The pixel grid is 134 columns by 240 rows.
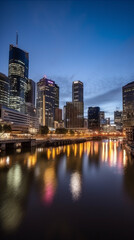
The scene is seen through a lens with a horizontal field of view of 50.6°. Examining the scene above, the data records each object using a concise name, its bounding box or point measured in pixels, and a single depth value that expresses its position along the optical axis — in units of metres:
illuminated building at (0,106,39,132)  156.10
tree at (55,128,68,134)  151.00
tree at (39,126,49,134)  131.00
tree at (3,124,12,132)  97.19
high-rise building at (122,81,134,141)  118.91
